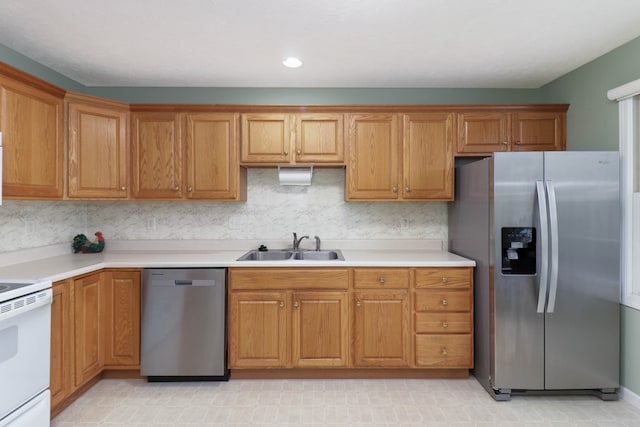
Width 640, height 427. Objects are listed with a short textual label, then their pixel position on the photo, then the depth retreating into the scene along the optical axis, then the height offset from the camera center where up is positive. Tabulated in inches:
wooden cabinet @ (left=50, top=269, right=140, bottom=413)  90.2 -30.6
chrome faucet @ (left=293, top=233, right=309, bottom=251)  132.7 -9.5
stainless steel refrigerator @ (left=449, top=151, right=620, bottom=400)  97.7 -14.9
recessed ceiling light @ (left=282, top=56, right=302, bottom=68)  108.5 +45.7
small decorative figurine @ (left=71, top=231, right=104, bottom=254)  127.4 -10.1
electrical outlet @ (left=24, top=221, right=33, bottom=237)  110.6 -3.7
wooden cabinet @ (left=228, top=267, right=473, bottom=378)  110.1 -30.5
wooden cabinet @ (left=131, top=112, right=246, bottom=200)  123.1 +20.4
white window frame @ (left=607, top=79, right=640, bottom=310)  98.2 +6.2
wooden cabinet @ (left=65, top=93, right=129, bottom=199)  111.4 +21.3
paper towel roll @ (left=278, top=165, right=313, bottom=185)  128.0 +14.0
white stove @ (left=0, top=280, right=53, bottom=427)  70.9 -27.9
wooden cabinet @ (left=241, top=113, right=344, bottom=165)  123.8 +25.9
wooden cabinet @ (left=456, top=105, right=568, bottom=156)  123.9 +29.1
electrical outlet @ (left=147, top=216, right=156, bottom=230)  136.8 -2.7
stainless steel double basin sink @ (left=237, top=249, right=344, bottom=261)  130.4 -14.0
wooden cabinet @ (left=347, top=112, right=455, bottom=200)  123.6 +19.8
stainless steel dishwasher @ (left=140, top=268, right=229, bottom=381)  107.7 -30.9
